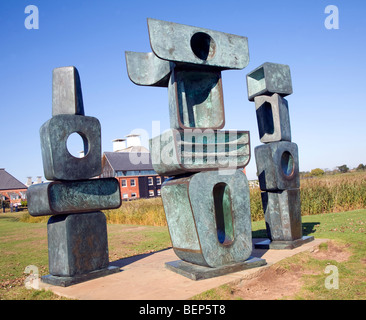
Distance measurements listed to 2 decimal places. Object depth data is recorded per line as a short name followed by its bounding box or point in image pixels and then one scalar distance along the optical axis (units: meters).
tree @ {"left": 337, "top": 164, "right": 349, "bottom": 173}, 46.94
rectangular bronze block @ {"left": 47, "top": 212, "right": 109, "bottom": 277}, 4.87
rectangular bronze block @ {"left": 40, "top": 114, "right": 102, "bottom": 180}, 4.84
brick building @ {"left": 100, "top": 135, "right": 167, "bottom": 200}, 37.66
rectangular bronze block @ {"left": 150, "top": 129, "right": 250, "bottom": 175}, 4.66
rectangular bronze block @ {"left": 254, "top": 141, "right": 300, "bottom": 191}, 6.27
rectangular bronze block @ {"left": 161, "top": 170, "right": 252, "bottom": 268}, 4.67
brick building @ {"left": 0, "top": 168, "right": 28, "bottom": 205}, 44.97
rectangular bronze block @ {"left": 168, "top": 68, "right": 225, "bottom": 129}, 5.13
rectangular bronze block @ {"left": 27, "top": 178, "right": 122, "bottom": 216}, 4.81
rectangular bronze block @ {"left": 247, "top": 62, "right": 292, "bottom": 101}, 6.36
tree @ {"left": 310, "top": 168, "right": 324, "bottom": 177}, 43.48
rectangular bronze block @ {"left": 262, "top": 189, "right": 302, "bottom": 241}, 6.28
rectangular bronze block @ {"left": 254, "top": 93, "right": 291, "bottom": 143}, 6.40
